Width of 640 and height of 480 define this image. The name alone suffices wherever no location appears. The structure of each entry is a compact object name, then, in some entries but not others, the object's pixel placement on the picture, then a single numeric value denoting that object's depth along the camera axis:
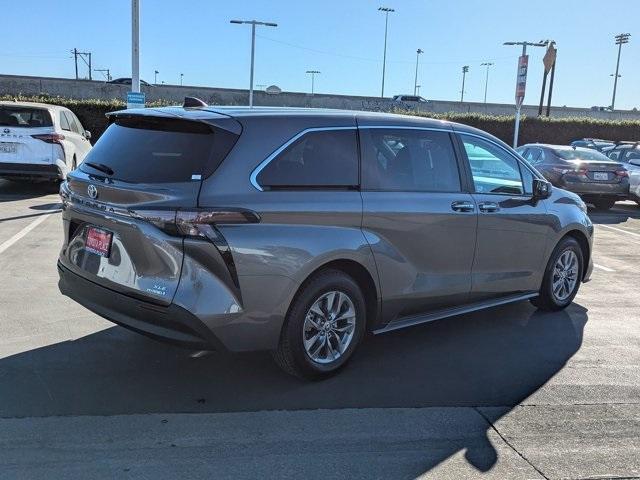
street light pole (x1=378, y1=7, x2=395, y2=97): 62.41
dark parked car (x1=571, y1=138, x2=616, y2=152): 18.27
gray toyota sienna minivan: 3.49
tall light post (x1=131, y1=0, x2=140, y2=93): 13.68
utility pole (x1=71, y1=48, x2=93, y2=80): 103.50
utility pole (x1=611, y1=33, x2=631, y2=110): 69.81
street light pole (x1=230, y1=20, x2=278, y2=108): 35.35
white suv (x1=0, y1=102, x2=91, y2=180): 11.38
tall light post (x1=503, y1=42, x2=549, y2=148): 16.58
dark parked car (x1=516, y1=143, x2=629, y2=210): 13.35
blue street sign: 13.06
